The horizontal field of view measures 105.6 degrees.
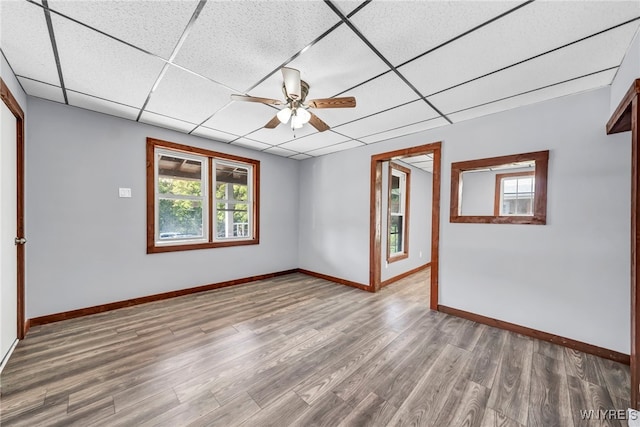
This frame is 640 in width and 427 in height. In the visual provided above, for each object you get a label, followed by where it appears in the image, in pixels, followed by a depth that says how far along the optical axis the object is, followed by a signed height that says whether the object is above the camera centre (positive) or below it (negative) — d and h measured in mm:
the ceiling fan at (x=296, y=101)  1864 +916
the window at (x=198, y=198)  3518 +168
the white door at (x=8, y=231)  1981 -222
